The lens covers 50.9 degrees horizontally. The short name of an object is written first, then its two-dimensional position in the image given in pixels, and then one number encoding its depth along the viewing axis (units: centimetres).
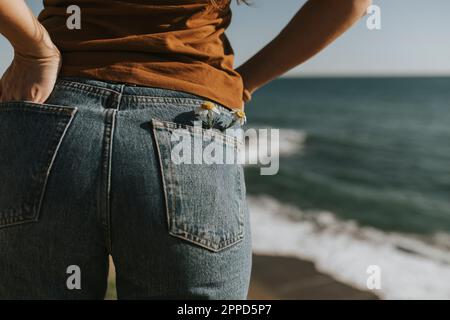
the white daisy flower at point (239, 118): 102
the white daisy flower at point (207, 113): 94
